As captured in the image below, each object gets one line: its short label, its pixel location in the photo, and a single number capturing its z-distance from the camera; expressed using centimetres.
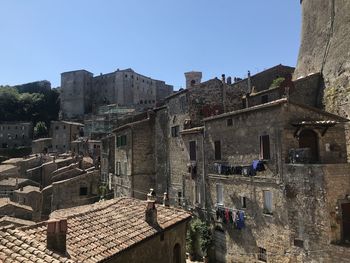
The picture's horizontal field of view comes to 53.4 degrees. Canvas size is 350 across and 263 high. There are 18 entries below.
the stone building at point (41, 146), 7991
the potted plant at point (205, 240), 2436
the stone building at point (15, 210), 3656
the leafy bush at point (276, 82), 3135
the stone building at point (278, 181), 1697
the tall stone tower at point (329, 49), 2464
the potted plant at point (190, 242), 2568
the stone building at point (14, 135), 9150
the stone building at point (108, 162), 4091
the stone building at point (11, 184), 4612
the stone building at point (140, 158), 3284
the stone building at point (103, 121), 7038
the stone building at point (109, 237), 960
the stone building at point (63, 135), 7838
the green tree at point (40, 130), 9319
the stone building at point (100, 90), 9650
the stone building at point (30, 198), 4156
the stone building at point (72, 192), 3906
